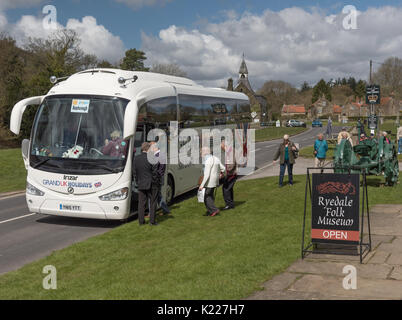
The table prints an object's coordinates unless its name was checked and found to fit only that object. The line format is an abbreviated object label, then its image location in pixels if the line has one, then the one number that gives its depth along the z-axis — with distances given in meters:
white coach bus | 11.39
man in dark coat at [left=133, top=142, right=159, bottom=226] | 11.23
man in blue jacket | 19.10
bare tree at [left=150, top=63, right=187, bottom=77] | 78.31
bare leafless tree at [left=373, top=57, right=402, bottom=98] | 76.81
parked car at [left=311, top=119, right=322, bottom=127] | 92.16
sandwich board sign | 7.63
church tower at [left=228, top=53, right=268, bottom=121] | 111.16
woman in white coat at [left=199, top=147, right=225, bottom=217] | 12.23
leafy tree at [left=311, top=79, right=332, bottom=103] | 159.38
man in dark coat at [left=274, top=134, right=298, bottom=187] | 16.75
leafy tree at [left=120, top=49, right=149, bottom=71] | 85.72
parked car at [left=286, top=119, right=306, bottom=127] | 88.00
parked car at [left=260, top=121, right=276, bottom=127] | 88.44
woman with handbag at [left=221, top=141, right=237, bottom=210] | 13.25
